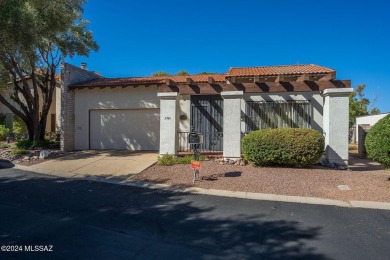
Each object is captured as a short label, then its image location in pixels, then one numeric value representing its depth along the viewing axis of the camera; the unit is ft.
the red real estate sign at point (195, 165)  24.06
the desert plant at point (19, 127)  60.12
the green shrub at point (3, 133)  59.27
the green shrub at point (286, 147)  27.94
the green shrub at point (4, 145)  47.24
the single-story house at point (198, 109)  32.01
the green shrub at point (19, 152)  39.45
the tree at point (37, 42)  30.60
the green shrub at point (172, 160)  31.53
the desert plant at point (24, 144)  44.05
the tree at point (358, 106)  91.09
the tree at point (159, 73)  100.48
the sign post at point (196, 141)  26.19
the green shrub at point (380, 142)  22.74
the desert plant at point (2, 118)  67.41
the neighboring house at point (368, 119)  65.41
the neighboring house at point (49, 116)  60.71
